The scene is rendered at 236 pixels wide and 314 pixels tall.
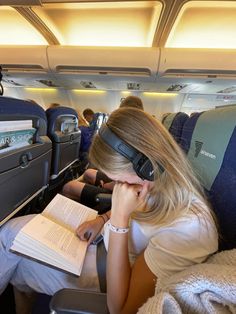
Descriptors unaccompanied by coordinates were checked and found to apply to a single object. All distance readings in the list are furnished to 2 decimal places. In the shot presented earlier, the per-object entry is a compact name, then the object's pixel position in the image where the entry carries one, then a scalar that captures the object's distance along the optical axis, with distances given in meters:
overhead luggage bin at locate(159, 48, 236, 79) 2.78
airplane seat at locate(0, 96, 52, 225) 0.84
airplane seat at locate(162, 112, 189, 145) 1.26
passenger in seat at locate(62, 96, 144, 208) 1.65
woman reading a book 0.59
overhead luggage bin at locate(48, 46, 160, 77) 2.88
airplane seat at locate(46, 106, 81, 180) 1.41
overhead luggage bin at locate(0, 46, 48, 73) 3.11
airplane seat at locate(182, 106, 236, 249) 0.63
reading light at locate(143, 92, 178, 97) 5.52
